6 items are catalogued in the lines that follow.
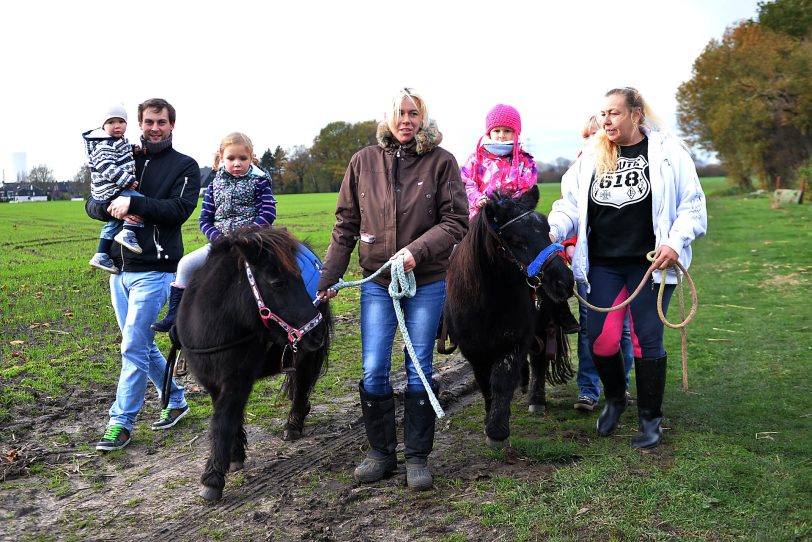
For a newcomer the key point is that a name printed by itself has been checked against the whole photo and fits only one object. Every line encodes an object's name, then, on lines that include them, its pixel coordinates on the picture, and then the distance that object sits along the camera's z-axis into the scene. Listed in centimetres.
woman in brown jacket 409
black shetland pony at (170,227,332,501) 405
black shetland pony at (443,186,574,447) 432
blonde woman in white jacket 450
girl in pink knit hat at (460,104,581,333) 570
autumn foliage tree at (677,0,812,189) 3919
